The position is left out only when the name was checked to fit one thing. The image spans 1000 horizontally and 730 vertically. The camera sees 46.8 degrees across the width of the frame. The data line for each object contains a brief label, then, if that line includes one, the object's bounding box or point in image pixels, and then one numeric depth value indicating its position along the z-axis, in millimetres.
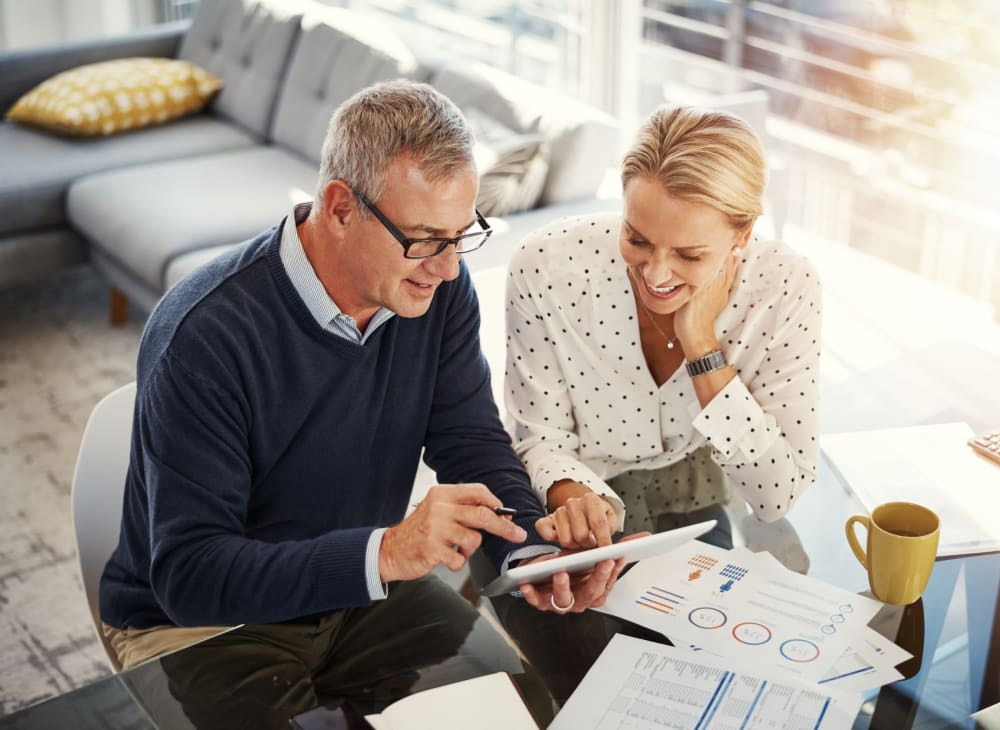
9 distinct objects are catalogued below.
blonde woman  1499
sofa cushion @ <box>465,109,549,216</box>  2895
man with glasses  1301
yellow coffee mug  1325
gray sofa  3109
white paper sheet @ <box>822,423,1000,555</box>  1493
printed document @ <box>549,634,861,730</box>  1163
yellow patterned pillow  3875
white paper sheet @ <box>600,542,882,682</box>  1267
